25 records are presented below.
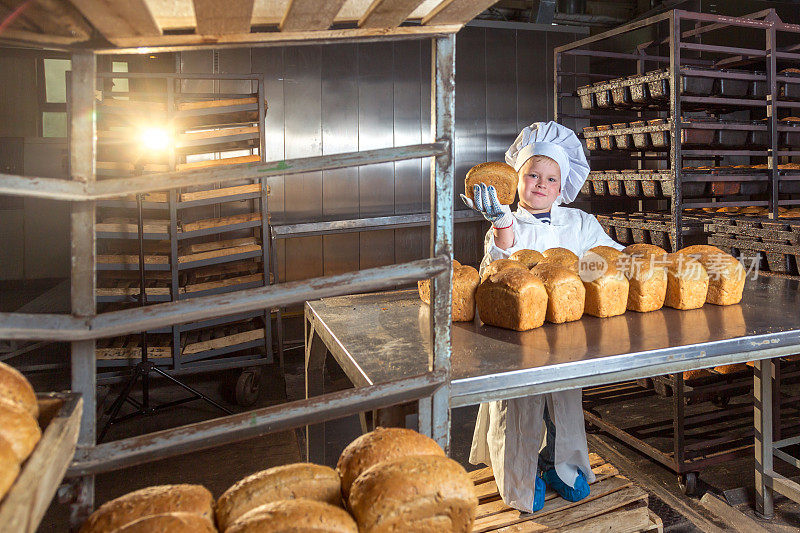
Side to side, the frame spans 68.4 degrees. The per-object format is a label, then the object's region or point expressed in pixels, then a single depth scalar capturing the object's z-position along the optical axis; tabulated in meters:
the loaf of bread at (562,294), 1.75
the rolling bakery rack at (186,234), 3.64
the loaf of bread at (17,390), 0.82
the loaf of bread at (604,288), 1.81
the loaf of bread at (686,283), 1.88
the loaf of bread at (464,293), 1.83
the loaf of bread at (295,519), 0.86
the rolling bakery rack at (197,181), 0.89
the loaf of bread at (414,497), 0.93
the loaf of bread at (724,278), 1.93
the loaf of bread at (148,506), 0.91
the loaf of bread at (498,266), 1.86
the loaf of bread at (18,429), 0.74
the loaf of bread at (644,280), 1.87
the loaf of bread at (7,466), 0.67
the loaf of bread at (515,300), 1.67
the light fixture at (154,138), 3.70
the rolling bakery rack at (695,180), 2.81
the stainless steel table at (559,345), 1.36
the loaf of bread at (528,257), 2.04
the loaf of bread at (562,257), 2.01
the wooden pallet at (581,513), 1.90
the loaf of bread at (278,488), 0.97
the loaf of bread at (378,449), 1.05
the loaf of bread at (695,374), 3.20
